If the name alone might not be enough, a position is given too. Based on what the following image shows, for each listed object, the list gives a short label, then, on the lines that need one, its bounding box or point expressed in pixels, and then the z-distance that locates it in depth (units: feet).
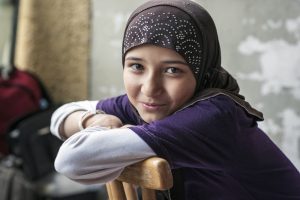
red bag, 8.30
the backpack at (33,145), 7.69
